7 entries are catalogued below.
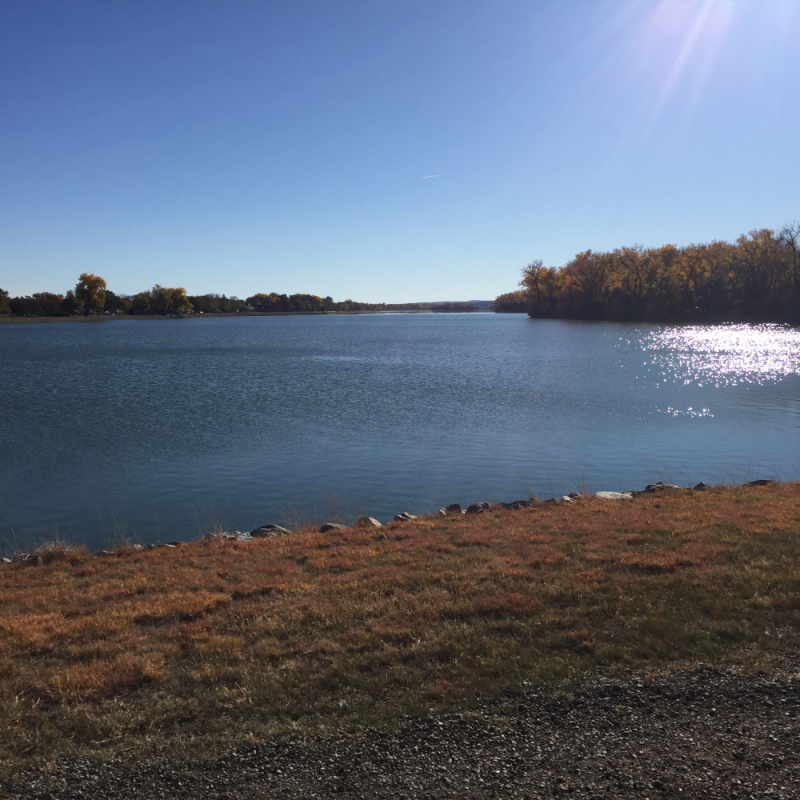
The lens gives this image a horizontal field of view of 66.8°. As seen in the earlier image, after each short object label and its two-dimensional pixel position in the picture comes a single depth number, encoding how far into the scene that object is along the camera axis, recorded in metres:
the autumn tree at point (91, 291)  179.88
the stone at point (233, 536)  12.41
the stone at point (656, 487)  15.47
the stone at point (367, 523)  12.84
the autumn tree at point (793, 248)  96.94
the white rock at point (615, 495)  14.81
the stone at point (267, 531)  13.07
